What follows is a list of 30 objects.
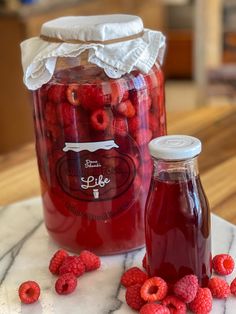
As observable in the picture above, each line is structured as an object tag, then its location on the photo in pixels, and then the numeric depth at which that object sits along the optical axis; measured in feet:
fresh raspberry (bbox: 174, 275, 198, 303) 2.13
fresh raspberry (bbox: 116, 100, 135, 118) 2.43
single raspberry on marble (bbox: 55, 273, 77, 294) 2.31
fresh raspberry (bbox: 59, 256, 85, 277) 2.40
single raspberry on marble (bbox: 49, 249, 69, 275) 2.47
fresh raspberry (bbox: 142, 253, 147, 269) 2.45
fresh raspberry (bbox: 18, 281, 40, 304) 2.27
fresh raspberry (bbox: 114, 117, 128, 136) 2.43
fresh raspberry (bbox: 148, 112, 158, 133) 2.54
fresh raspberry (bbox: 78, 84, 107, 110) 2.38
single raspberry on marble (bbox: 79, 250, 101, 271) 2.47
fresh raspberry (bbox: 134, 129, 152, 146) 2.49
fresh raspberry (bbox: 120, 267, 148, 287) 2.33
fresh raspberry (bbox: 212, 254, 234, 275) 2.37
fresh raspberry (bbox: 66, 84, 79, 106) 2.40
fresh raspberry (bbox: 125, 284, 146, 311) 2.19
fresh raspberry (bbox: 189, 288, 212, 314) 2.13
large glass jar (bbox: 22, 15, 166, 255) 2.40
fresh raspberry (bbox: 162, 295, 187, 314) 2.12
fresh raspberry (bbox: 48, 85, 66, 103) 2.42
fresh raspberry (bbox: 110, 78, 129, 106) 2.40
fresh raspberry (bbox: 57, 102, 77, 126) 2.41
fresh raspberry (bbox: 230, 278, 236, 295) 2.24
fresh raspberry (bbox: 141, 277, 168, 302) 2.16
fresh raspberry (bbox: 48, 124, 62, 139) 2.47
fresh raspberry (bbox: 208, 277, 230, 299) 2.22
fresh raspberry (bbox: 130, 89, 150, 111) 2.45
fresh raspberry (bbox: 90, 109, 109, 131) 2.40
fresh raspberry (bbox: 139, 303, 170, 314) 2.06
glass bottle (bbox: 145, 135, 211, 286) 2.15
